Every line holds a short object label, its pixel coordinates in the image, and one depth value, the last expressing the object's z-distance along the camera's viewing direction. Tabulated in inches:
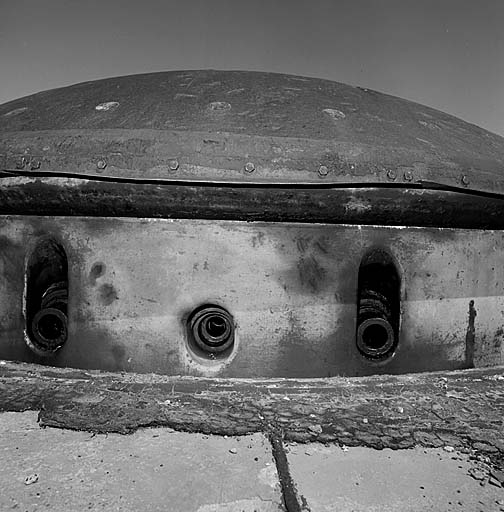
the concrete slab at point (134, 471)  51.6
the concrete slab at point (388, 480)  52.4
